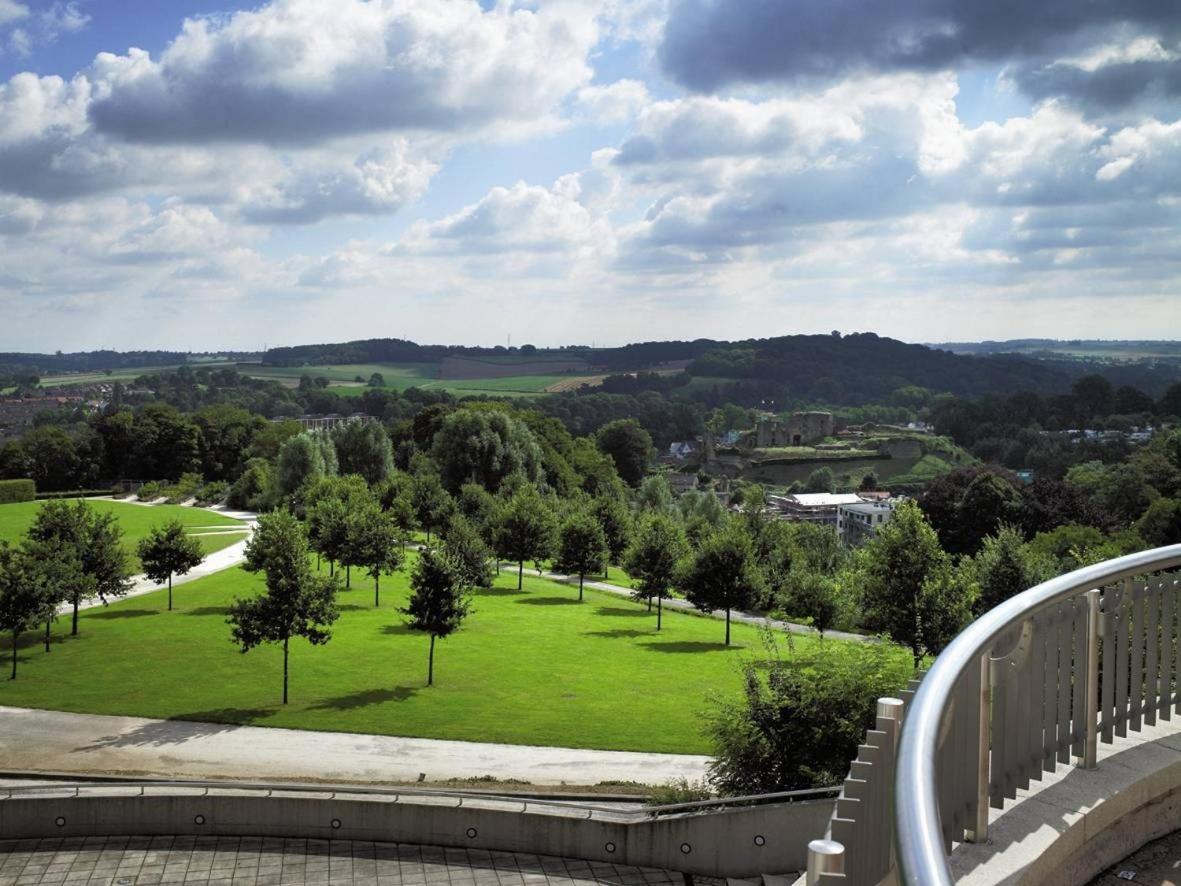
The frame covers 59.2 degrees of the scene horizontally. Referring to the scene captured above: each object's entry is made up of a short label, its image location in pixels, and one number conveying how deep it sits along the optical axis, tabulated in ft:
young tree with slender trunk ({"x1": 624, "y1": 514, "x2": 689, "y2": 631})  155.02
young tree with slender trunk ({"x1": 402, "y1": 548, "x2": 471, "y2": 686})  113.29
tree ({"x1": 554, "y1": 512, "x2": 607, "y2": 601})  179.63
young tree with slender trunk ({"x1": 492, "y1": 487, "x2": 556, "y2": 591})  186.50
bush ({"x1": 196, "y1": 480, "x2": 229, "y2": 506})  305.32
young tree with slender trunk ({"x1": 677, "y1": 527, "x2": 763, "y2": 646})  142.51
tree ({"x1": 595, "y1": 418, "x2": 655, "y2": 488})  447.83
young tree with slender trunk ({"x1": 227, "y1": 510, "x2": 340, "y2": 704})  106.22
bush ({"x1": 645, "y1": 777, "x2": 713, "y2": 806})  60.75
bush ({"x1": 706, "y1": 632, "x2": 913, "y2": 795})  60.90
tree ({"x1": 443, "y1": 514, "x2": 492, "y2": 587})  164.04
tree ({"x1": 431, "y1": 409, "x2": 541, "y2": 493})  283.59
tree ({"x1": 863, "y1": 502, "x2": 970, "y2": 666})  111.75
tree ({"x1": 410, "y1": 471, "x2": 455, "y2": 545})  216.33
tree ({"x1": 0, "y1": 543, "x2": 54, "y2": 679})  115.75
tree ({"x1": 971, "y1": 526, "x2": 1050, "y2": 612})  145.22
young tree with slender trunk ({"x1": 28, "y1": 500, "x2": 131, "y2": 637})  136.46
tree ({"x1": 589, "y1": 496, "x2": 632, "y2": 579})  210.38
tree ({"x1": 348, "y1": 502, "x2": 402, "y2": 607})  154.81
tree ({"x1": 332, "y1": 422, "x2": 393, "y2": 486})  289.33
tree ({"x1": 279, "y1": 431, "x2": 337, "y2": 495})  258.57
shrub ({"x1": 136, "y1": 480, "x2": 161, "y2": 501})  314.55
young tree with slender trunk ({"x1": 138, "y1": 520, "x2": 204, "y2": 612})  148.77
